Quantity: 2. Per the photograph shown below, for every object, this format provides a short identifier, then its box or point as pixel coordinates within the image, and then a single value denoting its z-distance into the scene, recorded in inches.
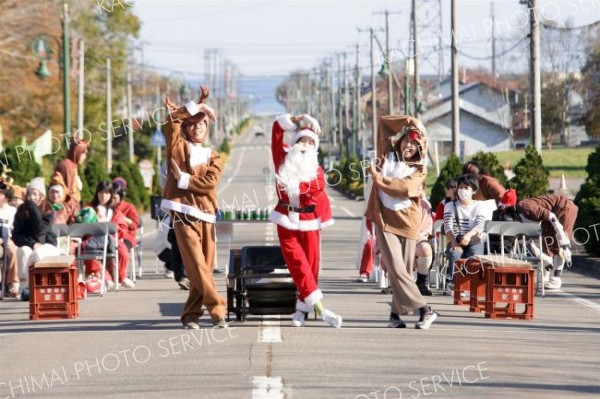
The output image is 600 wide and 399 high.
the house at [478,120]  4692.4
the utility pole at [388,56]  2514.3
